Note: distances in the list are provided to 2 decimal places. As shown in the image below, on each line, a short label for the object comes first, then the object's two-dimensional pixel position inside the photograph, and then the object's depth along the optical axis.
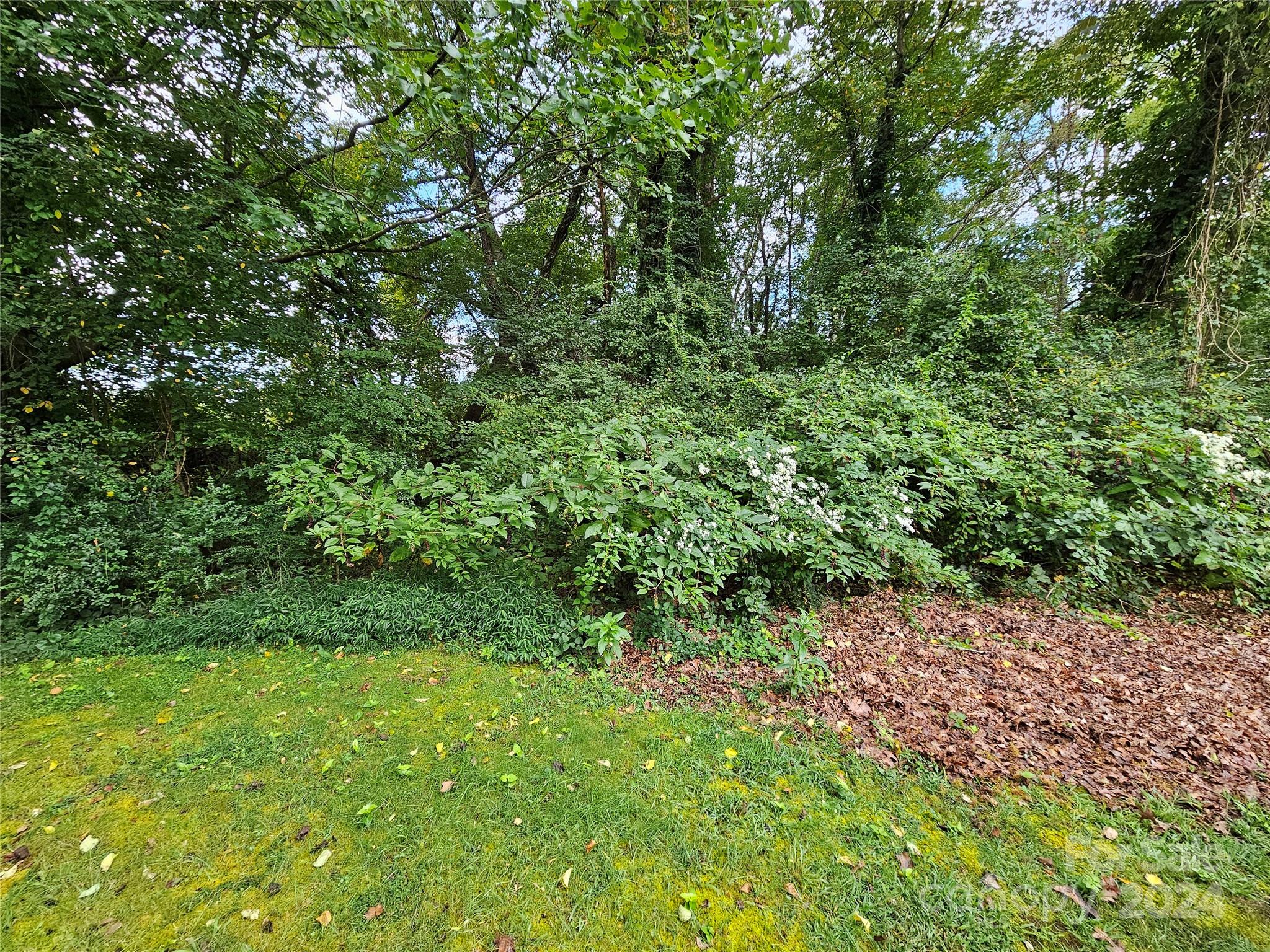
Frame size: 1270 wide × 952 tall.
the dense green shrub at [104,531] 3.37
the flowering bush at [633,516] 3.13
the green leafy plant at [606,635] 3.07
